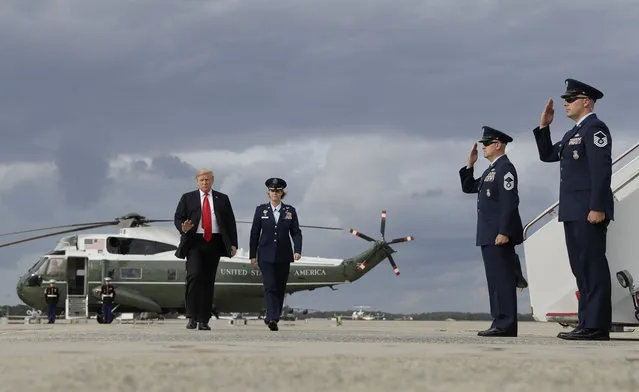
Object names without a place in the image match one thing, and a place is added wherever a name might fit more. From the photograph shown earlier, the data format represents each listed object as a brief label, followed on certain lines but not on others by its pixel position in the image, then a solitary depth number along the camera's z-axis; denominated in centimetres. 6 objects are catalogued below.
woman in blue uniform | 1158
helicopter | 2558
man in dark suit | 1095
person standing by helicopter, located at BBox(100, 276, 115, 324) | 2544
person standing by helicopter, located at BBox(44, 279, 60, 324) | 2567
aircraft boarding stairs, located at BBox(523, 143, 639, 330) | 880
